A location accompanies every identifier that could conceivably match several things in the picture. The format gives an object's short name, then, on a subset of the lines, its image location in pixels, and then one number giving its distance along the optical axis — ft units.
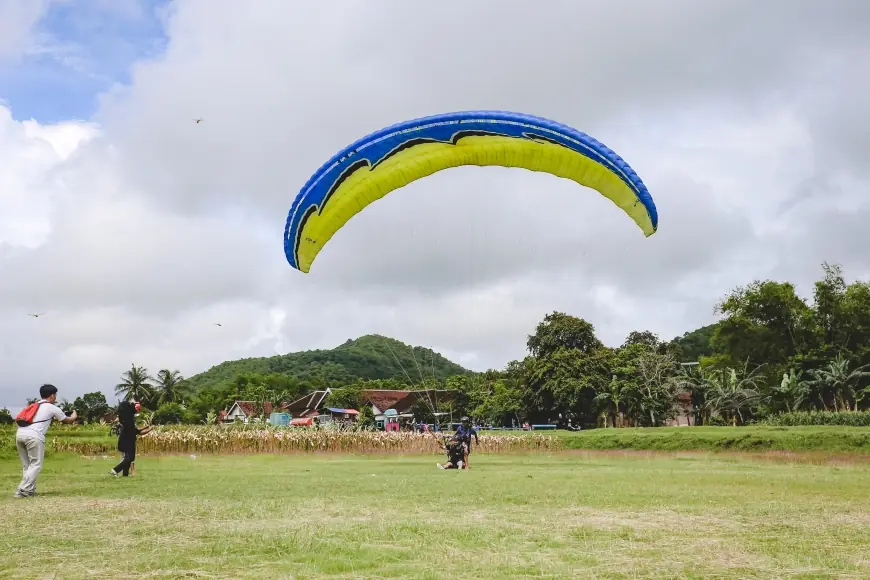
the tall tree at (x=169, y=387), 307.37
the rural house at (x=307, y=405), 263.90
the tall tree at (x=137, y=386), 306.76
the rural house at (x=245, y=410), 261.24
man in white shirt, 34.30
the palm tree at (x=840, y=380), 157.79
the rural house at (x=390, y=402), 241.76
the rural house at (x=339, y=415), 226.17
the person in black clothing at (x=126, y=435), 46.91
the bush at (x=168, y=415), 246.99
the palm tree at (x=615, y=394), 165.37
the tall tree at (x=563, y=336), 176.76
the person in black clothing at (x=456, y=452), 59.47
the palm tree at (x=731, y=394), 163.32
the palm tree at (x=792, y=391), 160.76
